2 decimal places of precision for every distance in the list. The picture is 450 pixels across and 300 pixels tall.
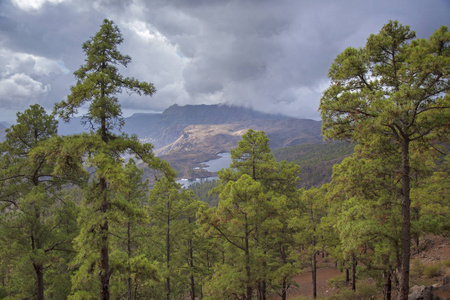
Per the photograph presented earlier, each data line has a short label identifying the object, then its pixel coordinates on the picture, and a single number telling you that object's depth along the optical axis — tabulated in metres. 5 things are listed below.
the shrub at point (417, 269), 14.76
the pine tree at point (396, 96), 6.91
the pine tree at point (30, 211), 9.66
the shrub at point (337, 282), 20.20
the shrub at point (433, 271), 13.96
